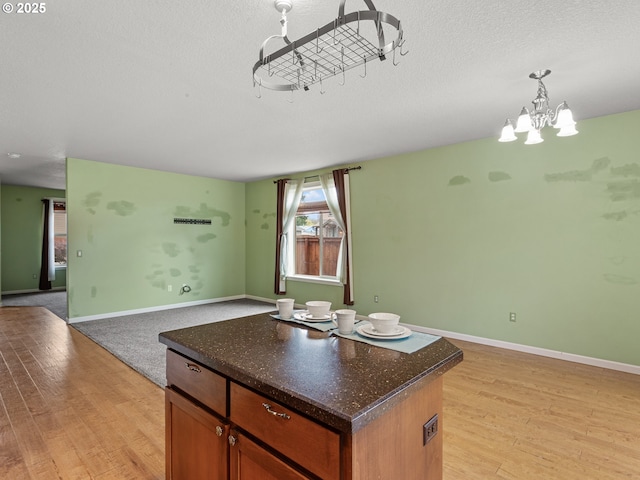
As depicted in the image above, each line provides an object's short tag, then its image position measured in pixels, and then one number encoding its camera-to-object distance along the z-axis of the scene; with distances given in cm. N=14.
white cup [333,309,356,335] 158
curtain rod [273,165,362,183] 553
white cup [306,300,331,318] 182
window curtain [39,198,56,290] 867
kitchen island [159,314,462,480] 97
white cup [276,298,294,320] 188
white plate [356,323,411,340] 151
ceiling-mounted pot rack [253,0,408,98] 118
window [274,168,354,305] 586
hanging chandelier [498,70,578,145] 250
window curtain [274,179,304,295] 660
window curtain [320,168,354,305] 561
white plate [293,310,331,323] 180
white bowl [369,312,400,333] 154
